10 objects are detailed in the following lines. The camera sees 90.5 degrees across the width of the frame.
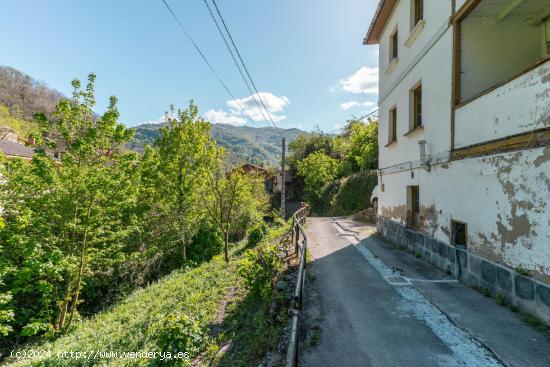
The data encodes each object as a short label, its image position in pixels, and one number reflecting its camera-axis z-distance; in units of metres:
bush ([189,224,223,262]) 16.39
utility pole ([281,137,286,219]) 16.84
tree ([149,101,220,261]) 15.30
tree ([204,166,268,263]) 13.05
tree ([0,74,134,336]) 8.31
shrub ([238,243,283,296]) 5.99
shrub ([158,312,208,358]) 4.80
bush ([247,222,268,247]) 15.34
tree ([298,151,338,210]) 34.19
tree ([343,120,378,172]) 27.52
